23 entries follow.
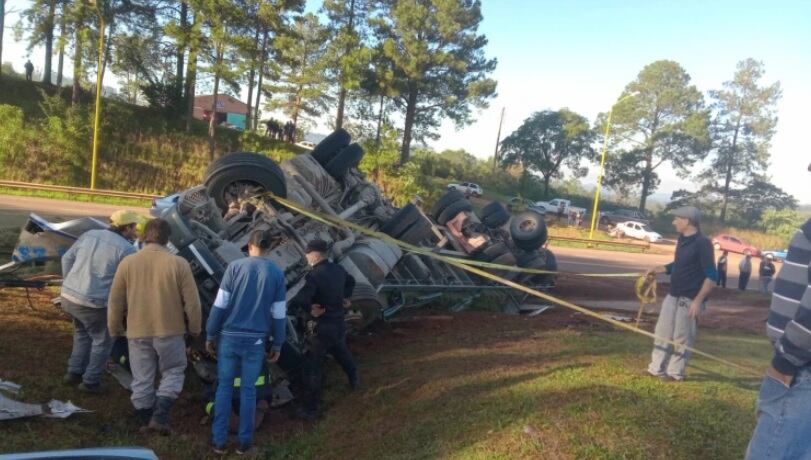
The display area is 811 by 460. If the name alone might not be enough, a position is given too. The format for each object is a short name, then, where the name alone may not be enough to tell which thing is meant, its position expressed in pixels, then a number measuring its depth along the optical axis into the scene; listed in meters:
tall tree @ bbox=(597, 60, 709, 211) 50.03
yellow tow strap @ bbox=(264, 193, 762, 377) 6.43
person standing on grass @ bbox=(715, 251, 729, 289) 17.96
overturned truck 5.64
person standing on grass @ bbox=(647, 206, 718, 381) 5.25
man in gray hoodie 4.85
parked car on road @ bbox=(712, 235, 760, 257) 35.25
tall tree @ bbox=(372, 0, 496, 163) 36.78
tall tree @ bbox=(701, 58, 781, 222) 49.59
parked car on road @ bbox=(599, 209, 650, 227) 44.33
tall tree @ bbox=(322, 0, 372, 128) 34.34
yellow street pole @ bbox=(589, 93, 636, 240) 31.81
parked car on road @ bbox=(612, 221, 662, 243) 36.78
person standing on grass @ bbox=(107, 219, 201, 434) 4.37
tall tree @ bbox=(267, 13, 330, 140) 32.62
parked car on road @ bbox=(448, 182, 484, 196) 41.09
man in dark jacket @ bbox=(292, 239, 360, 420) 5.20
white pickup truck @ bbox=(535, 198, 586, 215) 43.00
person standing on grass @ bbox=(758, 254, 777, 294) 18.98
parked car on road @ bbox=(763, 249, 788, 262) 32.61
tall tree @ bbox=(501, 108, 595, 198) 52.81
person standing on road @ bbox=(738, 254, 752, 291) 18.53
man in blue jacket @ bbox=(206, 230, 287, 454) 4.36
